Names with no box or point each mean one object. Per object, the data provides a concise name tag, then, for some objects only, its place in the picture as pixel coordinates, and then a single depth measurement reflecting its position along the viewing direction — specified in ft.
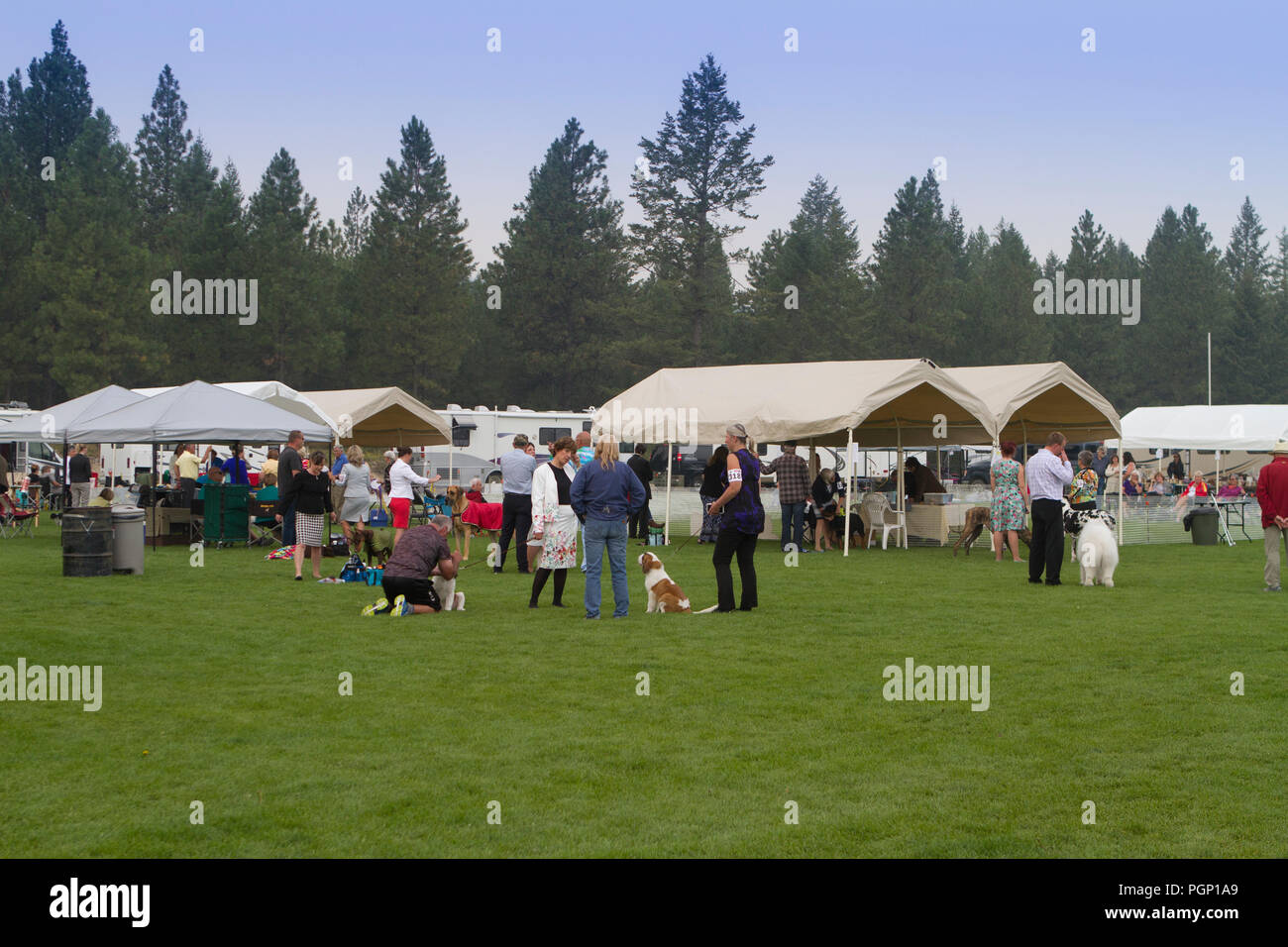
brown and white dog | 40.55
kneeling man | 39.19
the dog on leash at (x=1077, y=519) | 50.01
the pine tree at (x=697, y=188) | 184.75
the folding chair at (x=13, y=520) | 75.36
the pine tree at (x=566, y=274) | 201.67
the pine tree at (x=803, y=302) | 199.11
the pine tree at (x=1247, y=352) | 240.73
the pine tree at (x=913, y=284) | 211.82
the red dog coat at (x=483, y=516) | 63.72
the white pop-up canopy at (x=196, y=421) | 63.26
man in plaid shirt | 66.23
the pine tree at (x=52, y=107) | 207.82
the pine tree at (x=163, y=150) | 217.97
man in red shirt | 45.42
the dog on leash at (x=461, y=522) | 61.46
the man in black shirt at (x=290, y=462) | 56.34
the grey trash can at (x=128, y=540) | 50.93
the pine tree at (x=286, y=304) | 180.04
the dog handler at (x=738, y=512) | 39.01
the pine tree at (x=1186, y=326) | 247.29
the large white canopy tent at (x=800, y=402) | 64.59
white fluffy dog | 48.08
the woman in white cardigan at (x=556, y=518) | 40.75
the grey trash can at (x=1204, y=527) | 73.31
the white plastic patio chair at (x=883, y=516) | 70.95
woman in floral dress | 59.82
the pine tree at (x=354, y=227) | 264.52
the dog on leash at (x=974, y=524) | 65.41
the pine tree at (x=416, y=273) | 192.54
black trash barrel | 49.67
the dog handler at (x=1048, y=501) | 47.19
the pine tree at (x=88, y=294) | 167.22
